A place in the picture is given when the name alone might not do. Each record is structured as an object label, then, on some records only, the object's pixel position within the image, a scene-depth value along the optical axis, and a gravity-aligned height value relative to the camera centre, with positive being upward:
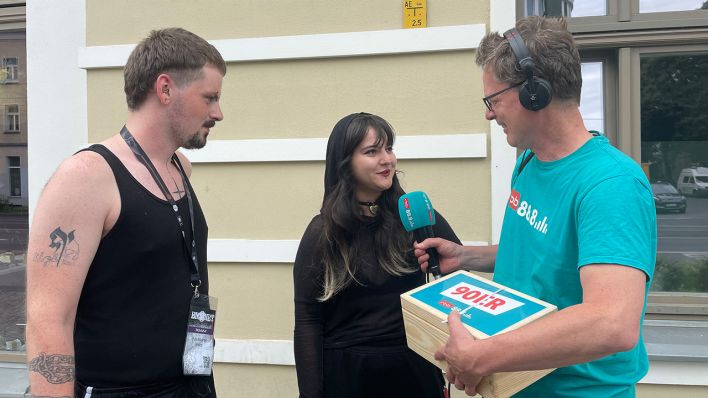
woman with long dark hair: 2.43 -0.37
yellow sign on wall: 3.40 +1.13
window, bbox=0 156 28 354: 4.21 -0.46
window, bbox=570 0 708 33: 3.37 +1.10
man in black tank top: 1.69 -0.15
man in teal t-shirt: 1.37 -0.10
